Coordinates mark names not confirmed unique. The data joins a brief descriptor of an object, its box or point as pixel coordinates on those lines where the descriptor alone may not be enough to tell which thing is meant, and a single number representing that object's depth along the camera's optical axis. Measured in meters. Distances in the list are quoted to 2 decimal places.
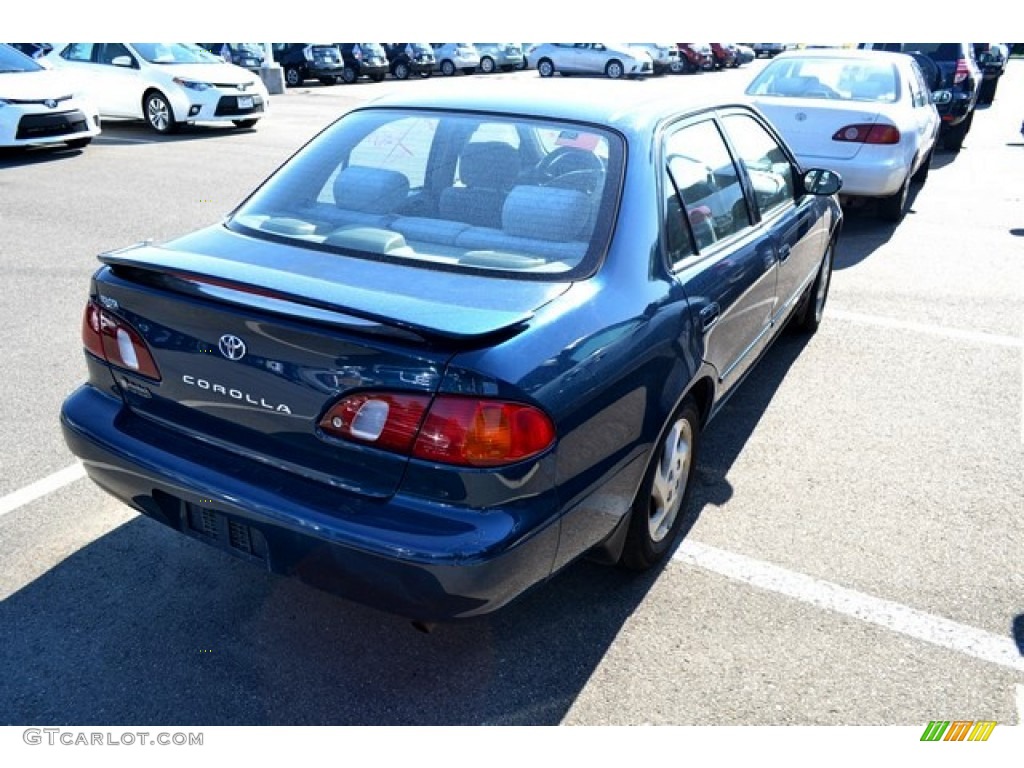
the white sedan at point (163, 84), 13.31
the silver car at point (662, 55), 32.72
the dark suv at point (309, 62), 25.08
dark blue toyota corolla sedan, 2.22
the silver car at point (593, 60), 29.66
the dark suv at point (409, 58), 28.27
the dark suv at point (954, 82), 13.05
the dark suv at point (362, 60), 26.23
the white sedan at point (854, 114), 7.75
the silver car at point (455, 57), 29.86
